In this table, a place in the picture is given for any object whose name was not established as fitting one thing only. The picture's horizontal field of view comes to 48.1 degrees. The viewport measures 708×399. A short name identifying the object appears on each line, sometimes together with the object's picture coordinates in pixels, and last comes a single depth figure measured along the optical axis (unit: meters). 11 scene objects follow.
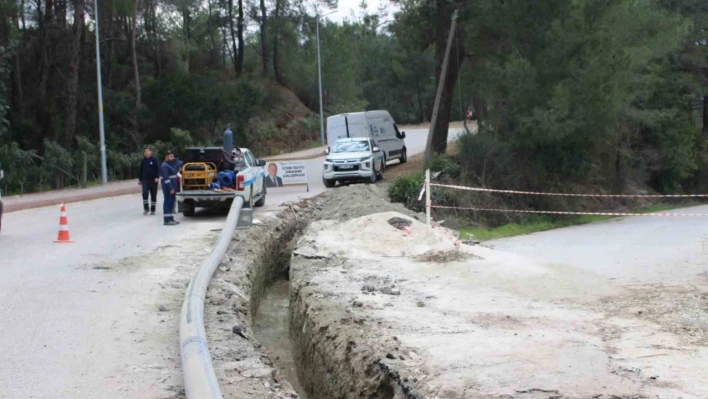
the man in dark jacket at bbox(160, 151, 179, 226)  18.34
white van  35.06
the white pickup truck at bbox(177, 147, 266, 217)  19.31
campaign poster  27.31
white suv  28.80
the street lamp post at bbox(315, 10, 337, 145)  55.67
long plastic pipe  6.07
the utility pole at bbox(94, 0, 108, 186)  32.88
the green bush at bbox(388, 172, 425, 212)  25.20
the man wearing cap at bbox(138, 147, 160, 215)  20.31
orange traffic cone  16.03
